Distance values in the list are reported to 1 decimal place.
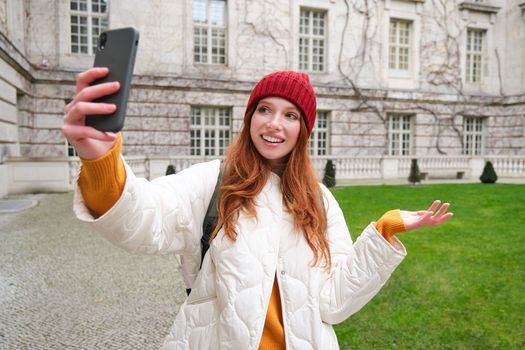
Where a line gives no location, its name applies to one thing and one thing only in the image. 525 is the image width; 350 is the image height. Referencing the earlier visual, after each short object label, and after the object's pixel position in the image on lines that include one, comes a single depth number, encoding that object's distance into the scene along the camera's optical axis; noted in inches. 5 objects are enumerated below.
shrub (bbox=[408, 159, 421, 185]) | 636.1
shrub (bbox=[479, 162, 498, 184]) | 658.8
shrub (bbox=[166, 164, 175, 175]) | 564.3
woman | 62.2
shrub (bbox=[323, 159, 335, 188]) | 611.6
